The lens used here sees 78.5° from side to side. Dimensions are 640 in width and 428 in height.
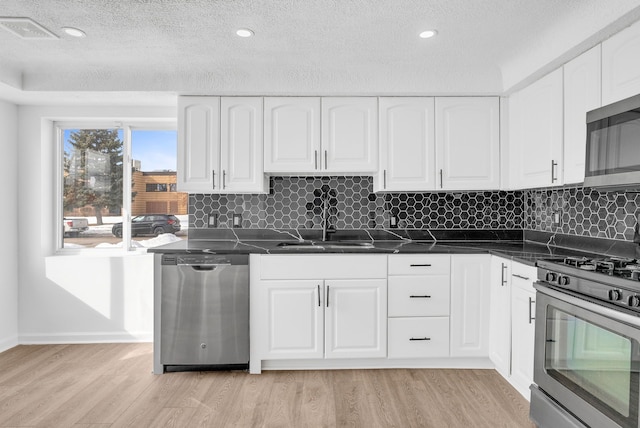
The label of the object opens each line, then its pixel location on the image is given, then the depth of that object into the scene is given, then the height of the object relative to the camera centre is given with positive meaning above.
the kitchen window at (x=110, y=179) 3.68 +0.25
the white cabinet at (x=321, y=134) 3.15 +0.59
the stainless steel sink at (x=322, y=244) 3.08 -0.30
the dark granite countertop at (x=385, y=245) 2.77 -0.29
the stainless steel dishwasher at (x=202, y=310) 2.78 -0.74
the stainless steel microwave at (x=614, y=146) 1.79 +0.31
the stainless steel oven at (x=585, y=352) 1.54 -0.64
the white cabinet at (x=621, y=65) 1.91 +0.74
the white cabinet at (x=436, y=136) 3.15 +0.58
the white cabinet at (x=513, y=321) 2.33 -0.72
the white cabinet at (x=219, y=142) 3.14 +0.52
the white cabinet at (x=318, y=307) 2.82 -0.72
